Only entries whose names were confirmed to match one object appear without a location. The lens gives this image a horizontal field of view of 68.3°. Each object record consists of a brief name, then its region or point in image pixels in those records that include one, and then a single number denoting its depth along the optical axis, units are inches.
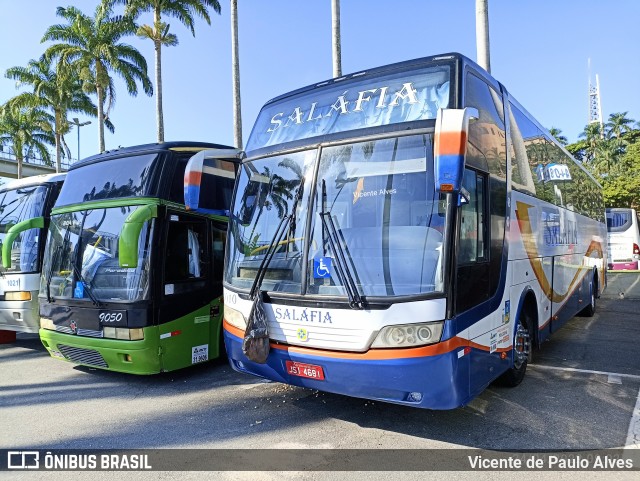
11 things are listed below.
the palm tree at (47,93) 1182.9
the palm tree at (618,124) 1953.7
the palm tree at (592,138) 1936.5
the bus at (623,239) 655.8
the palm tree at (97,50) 906.7
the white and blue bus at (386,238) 146.6
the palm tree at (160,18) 798.5
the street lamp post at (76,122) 1340.6
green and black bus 225.0
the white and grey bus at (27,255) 298.2
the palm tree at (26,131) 1364.4
